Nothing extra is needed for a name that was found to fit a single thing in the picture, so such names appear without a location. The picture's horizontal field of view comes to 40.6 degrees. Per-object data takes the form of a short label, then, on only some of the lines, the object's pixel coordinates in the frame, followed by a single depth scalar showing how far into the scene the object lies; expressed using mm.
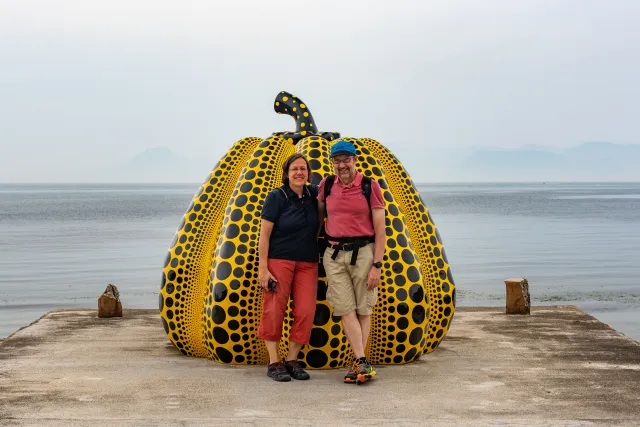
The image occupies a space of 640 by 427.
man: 6156
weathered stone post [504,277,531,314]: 9531
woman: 6363
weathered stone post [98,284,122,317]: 9500
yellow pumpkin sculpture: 6773
